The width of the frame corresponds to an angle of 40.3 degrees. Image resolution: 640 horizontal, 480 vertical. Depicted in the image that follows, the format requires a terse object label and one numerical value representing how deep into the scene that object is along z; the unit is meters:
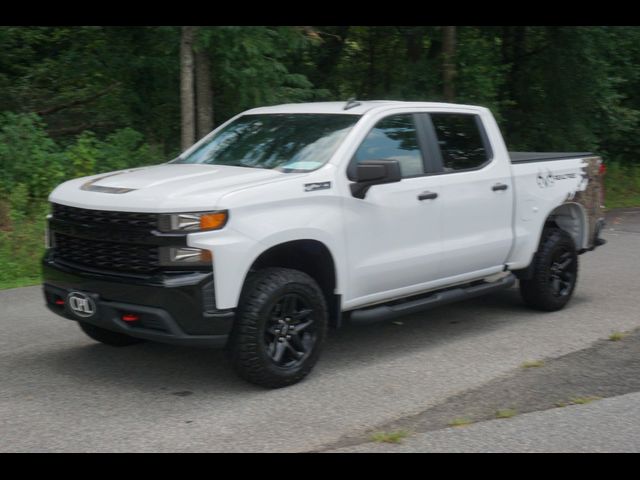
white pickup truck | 5.39
